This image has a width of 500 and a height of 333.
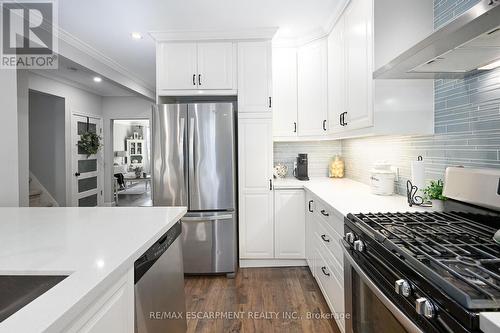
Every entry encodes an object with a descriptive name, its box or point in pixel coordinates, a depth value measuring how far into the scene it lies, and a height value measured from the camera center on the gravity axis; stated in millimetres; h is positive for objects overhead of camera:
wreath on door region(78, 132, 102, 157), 5488 +395
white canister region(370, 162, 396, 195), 2146 -167
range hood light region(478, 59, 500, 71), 1285 +455
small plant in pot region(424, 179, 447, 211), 1525 -209
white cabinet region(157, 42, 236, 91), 2908 +1027
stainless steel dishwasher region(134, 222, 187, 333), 1056 -575
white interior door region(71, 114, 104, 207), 5293 -151
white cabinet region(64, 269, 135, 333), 708 -440
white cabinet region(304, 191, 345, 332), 1729 -691
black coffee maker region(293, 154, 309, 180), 3207 -90
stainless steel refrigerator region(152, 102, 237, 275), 2727 -135
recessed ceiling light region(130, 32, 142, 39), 2929 +1387
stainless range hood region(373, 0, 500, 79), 843 +444
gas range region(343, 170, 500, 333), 684 -325
